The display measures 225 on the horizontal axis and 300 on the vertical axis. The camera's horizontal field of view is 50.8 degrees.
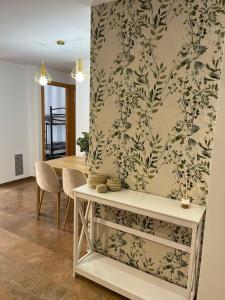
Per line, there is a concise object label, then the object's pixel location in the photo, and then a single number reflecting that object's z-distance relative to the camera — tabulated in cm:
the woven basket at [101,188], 200
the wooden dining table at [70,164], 311
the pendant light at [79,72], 313
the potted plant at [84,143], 307
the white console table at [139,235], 164
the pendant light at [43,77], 321
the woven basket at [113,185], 205
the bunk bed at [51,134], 667
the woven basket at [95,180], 210
